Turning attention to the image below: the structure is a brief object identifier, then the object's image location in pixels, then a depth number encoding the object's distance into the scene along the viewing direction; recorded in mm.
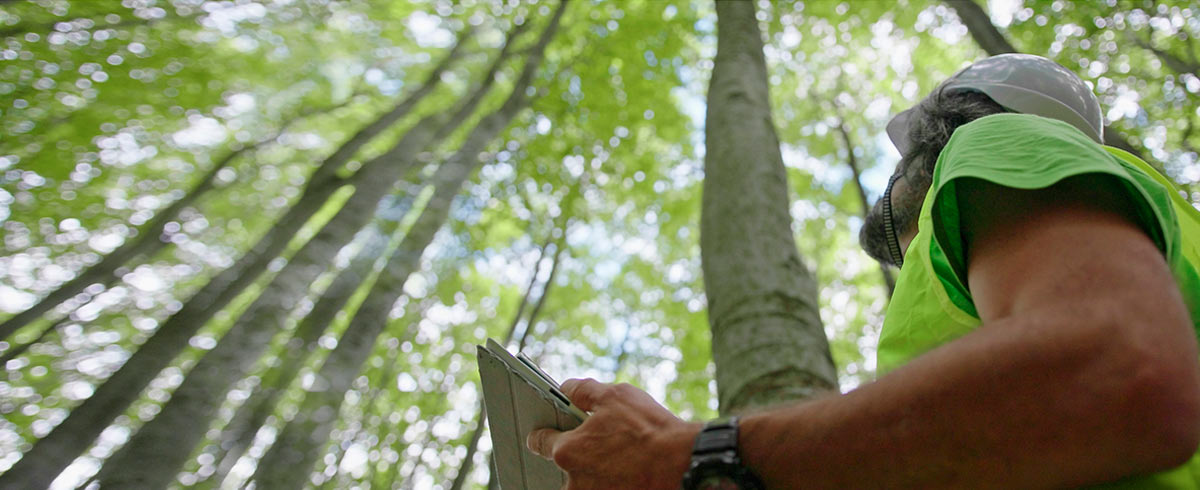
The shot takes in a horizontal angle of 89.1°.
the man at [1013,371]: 604
